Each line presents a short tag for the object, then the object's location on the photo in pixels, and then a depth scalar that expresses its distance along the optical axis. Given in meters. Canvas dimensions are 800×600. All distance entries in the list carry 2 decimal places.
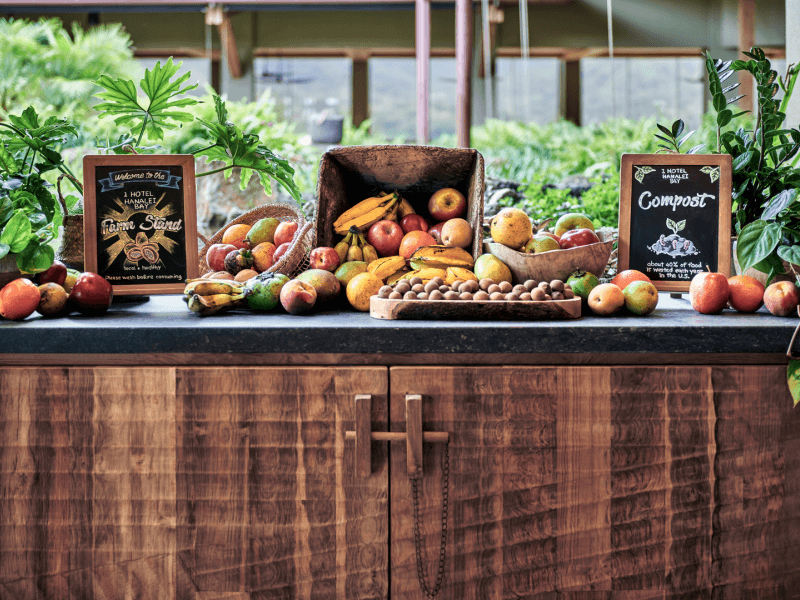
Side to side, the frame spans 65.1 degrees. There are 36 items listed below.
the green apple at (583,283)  1.29
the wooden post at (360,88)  9.88
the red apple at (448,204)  1.56
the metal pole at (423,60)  7.62
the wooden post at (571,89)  9.88
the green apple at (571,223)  1.52
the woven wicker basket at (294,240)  1.44
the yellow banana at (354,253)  1.49
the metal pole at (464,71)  7.04
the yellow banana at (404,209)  1.59
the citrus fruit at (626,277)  1.34
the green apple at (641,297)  1.22
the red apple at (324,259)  1.42
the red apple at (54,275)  1.30
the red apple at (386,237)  1.50
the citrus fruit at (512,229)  1.39
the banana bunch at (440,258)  1.43
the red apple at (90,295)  1.25
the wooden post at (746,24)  8.61
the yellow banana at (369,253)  1.49
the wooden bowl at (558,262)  1.35
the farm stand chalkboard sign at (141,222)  1.37
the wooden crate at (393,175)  1.50
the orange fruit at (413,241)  1.46
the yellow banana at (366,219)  1.52
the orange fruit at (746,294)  1.26
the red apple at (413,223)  1.54
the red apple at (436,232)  1.51
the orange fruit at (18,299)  1.18
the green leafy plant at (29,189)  1.19
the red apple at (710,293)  1.23
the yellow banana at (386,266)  1.39
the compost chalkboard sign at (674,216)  1.41
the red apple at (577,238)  1.42
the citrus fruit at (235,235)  1.62
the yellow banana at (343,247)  1.51
